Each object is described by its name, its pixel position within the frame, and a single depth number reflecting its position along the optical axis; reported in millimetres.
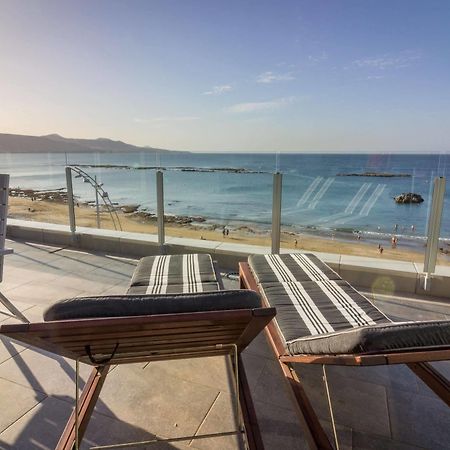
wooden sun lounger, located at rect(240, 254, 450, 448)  1031
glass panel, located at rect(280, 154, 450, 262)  3545
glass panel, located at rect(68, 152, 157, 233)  4492
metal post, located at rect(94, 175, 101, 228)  4863
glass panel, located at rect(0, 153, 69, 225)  4832
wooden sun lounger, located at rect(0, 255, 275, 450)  1037
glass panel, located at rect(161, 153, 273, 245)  4016
